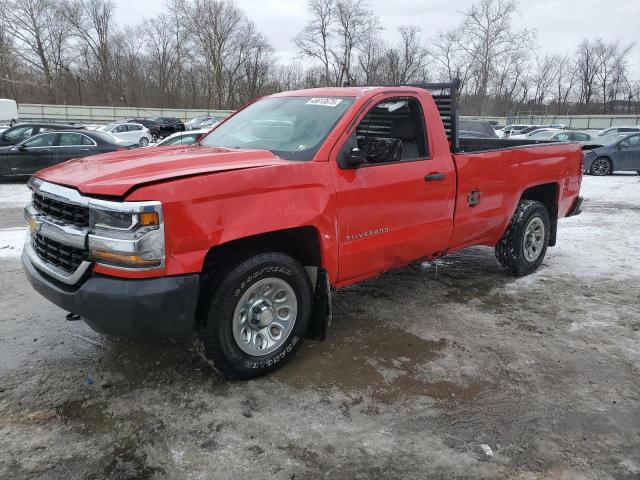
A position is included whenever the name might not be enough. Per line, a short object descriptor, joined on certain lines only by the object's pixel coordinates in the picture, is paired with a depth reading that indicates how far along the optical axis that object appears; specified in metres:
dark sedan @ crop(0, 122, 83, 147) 14.50
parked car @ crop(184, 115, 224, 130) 39.84
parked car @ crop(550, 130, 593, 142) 20.33
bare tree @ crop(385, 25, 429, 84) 56.59
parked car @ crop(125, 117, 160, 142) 35.11
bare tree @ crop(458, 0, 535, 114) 46.41
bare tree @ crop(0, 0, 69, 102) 63.38
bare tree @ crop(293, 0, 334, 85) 62.25
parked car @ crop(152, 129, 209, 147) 12.84
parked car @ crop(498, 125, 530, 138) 35.00
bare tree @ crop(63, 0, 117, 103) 68.12
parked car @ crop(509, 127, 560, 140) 33.67
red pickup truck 2.84
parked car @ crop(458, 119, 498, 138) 16.11
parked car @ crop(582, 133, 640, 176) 16.88
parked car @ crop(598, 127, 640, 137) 27.01
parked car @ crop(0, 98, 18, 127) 35.47
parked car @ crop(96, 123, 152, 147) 25.56
